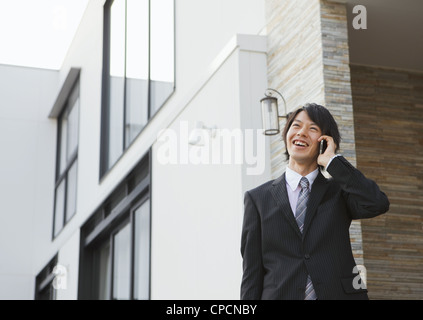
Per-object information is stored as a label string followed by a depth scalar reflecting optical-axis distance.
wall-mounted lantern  4.84
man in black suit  2.54
